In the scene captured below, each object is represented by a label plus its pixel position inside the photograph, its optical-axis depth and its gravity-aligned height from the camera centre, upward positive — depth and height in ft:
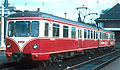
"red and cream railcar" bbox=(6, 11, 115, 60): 27.40 +0.02
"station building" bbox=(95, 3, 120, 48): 133.21 +13.70
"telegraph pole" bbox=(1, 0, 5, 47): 49.53 +1.90
